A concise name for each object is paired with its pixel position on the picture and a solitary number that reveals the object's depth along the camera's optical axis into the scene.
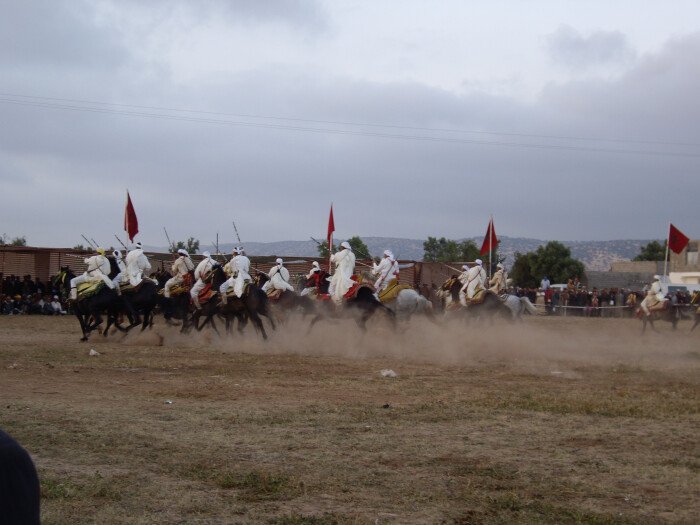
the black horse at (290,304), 24.83
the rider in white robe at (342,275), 23.89
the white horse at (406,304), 25.27
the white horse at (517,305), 29.91
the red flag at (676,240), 38.09
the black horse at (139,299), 24.45
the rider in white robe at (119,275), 24.34
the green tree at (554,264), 80.69
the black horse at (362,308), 23.67
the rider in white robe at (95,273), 23.91
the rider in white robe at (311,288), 25.83
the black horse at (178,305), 27.00
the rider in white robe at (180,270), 27.34
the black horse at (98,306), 23.61
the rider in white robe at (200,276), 24.93
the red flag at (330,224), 38.22
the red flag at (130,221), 36.47
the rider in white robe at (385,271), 25.22
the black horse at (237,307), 23.47
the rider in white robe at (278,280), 25.64
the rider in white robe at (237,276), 23.67
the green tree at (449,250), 83.20
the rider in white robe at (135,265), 24.81
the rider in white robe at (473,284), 28.06
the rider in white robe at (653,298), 33.34
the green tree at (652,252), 106.04
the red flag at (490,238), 40.28
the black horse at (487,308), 27.67
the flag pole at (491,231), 40.25
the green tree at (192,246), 68.82
